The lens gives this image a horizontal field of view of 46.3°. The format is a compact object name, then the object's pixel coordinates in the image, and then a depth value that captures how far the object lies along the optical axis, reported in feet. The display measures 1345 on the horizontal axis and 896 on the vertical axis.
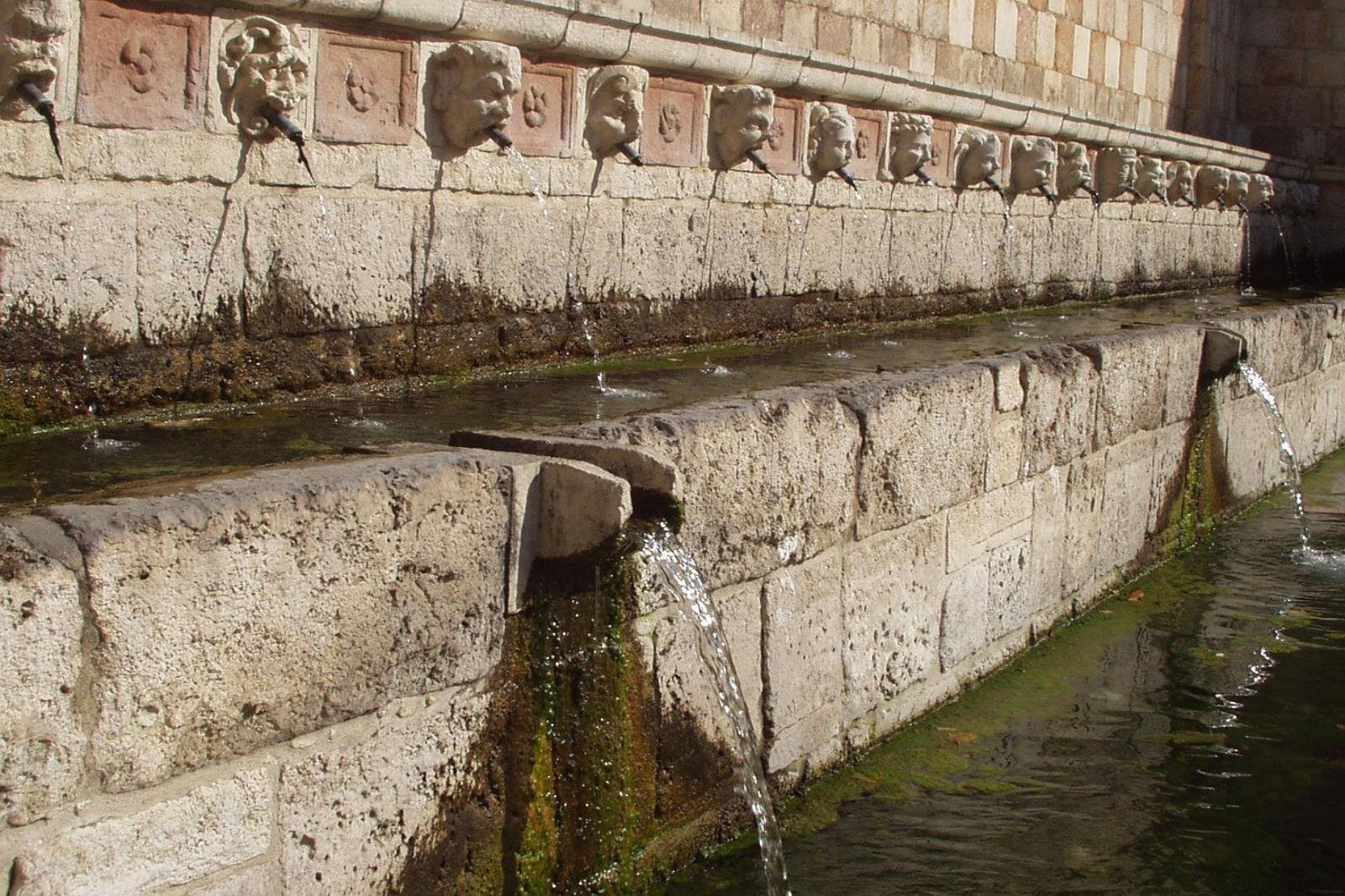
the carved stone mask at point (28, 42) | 12.12
